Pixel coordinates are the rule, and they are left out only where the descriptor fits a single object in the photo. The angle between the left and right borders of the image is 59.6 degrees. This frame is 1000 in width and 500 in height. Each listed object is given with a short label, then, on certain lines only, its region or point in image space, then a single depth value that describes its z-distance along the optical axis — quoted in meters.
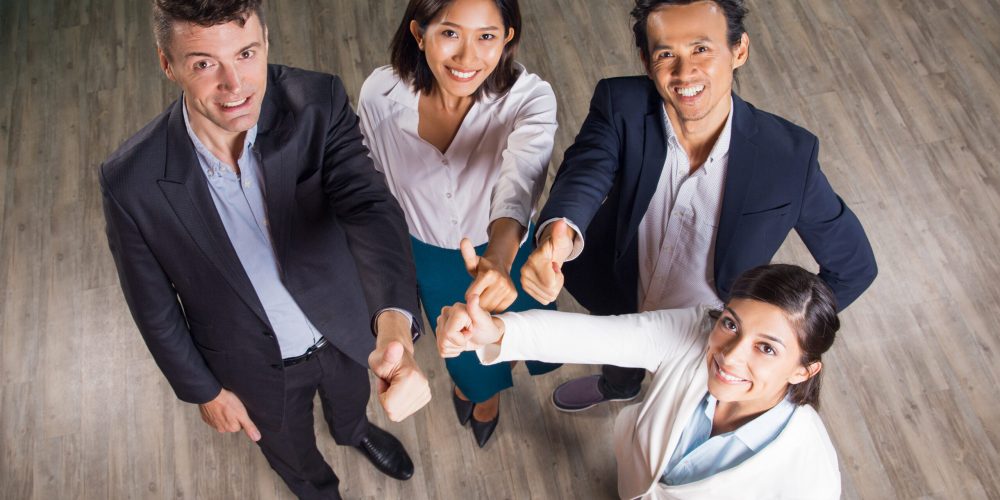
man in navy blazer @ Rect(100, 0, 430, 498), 1.63
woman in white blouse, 1.96
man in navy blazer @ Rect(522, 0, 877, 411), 1.86
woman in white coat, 1.81
